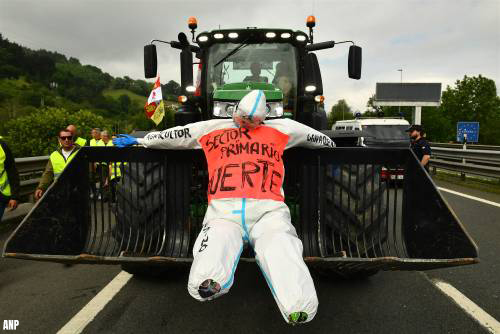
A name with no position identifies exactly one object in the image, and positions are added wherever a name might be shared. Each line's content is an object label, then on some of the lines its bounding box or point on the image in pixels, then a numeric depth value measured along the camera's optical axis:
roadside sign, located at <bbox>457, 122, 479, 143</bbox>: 22.21
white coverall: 2.31
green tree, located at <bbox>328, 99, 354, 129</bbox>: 120.10
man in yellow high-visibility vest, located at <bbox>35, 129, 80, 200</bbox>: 5.82
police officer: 9.16
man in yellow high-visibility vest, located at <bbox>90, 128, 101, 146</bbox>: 11.42
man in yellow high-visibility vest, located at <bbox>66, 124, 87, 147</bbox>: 9.82
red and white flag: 11.86
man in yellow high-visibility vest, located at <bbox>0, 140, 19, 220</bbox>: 4.86
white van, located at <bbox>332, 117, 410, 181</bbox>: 13.30
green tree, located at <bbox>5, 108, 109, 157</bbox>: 52.84
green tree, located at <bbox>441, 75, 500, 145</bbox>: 67.06
